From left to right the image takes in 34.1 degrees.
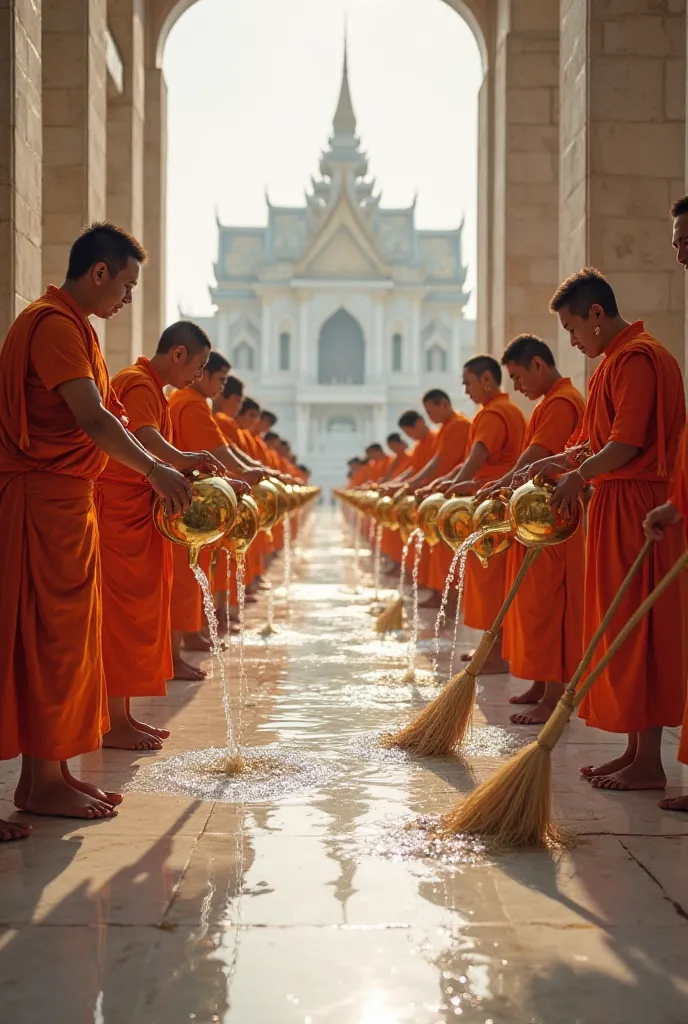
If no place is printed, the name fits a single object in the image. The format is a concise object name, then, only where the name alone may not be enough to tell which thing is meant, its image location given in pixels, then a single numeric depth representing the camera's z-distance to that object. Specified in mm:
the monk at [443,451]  8125
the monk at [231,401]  8188
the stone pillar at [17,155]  5832
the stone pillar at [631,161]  7535
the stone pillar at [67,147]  8992
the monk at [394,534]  12992
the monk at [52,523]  3285
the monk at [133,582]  4301
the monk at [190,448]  5992
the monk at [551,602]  4859
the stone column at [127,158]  11266
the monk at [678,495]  3307
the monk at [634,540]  3744
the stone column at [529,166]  11367
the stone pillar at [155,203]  13703
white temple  47219
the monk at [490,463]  5996
